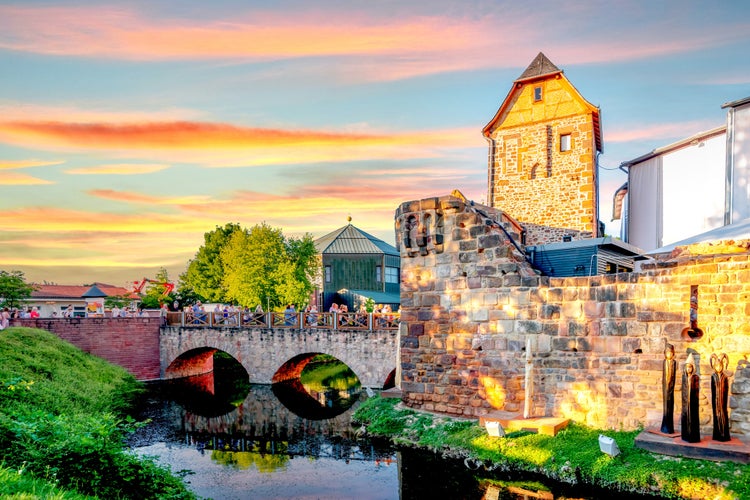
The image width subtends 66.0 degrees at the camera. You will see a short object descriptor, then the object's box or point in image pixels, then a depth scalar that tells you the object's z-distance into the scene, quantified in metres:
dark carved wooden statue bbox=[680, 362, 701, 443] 8.62
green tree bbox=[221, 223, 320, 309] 32.88
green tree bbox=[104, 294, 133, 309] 43.84
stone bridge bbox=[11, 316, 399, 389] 21.09
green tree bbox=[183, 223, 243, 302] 38.19
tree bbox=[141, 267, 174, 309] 38.34
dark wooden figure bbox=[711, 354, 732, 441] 8.52
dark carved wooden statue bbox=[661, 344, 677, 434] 9.05
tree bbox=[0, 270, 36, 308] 37.47
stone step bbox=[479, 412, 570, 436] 10.20
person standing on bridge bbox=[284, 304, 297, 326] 23.51
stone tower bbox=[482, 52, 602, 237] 21.97
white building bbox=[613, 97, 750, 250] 14.75
